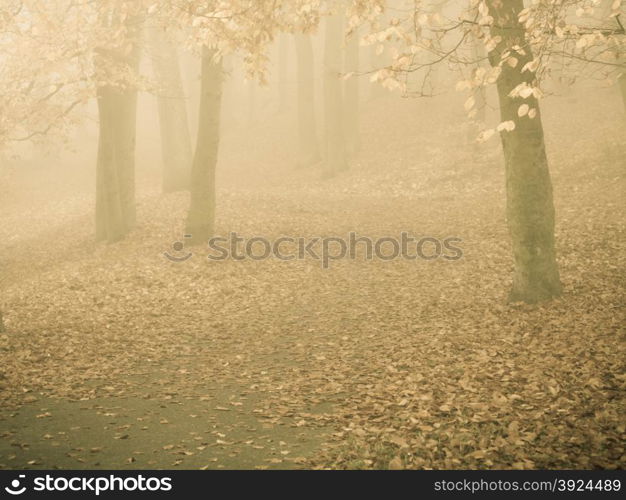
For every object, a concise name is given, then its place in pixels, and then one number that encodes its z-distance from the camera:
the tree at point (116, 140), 16.45
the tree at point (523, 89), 6.75
